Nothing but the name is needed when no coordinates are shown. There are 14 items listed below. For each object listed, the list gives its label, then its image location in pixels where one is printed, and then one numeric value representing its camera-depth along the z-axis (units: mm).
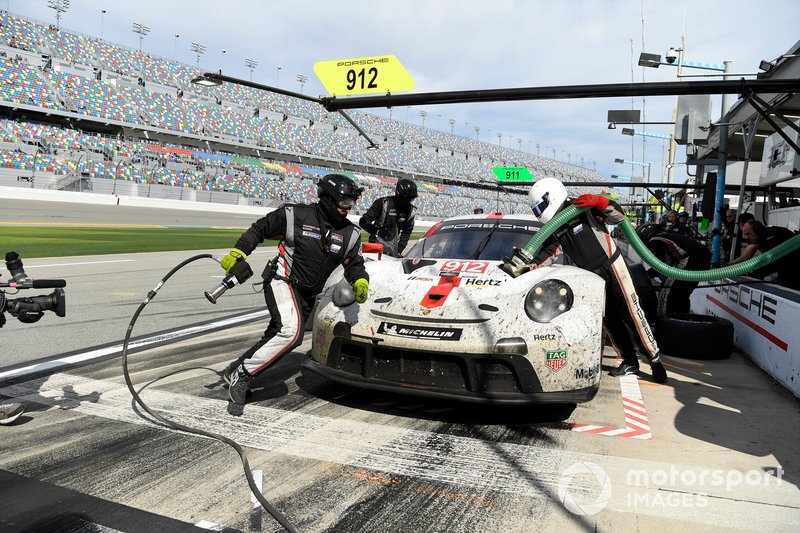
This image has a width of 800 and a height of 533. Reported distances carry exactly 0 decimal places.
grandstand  32750
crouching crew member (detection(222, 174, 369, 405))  3455
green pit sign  7491
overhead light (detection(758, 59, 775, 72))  6682
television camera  2738
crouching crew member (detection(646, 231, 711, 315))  6145
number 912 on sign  4934
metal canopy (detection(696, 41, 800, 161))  6254
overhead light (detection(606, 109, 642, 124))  14959
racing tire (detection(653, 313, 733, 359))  5148
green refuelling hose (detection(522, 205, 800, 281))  3859
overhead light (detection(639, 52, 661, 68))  8719
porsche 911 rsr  3090
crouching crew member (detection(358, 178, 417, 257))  6844
